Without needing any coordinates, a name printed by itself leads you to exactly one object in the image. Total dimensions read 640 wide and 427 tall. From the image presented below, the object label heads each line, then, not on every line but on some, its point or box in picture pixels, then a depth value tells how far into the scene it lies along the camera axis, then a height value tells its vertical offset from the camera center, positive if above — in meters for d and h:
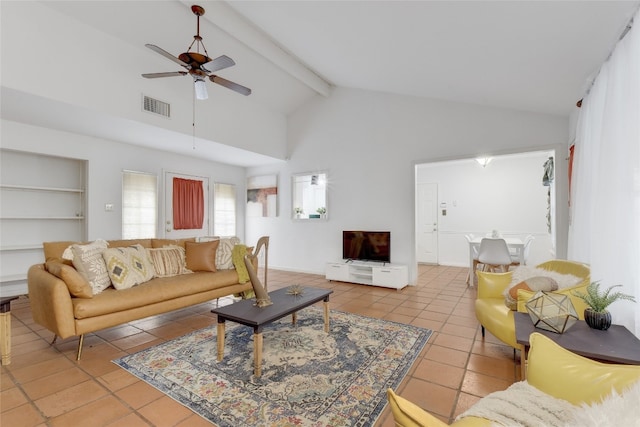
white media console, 4.78 -1.09
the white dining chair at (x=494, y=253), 4.54 -0.66
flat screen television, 5.15 -0.63
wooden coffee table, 2.14 -0.82
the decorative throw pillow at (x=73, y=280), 2.43 -0.60
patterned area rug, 1.76 -1.22
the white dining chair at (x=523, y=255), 4.83 -0.73
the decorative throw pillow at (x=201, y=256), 3.76 -0.60
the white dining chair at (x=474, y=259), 5.05 -0.82
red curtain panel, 5.86 +0.12
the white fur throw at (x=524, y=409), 1.00 -0.72
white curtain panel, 1.72 +0.25
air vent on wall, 4.03 +1.48
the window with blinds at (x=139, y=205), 5.14 +0.09
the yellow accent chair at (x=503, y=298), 2.20 -0.75
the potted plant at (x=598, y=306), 1.78 -0.59
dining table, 4.82 -0.60
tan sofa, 2.38 -0.85
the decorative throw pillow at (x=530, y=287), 2.24 -0.59
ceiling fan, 2.75 +1.42
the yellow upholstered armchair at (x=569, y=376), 1.05 -0.64
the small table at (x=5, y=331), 2.29 -0.98
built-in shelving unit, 4.20 +0.02
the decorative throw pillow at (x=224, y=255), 3.87 -0.61
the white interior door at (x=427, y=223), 7.20 -0.29
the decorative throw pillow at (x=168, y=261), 3.51 -0.63
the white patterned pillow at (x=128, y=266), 2.90 -0.60
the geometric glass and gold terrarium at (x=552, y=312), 1.77 -0.63
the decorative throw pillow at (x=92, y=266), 2.70 -0.54
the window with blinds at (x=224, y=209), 6.69 +0.02
